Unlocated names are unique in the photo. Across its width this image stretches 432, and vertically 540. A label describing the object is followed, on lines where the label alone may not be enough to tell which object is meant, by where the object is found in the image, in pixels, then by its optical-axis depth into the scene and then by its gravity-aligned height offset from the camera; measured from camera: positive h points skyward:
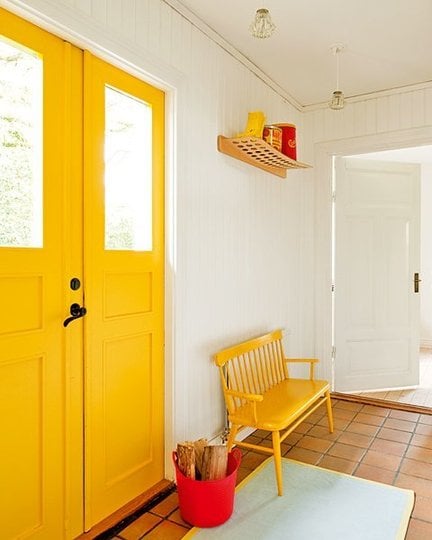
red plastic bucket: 1.98 -1.08
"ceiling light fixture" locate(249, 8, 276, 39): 1.86 +1.05
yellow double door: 1.69 -0.09
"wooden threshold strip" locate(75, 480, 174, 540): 1.98 -1.21
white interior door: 4.05 -0.07
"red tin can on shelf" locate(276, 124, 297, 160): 2.96 +0.88
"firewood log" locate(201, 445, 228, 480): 2.05 -0.94
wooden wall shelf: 2.68 +0.75
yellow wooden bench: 2.33 -0.81
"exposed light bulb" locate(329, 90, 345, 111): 2.80 +1.08
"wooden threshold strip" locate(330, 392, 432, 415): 3.59 -1.18
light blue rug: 1.97 -1.21
